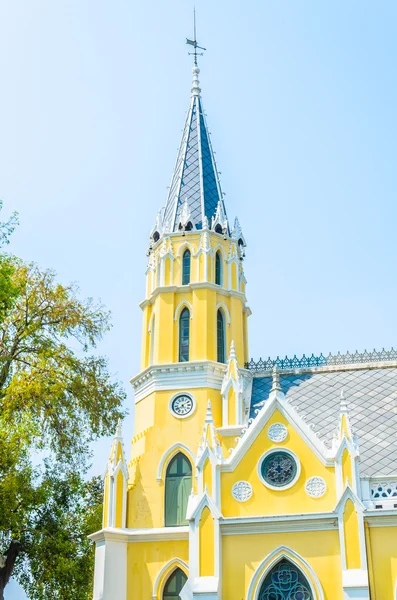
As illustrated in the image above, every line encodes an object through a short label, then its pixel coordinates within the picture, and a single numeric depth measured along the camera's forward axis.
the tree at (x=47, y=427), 21.89
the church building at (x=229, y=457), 19.55
